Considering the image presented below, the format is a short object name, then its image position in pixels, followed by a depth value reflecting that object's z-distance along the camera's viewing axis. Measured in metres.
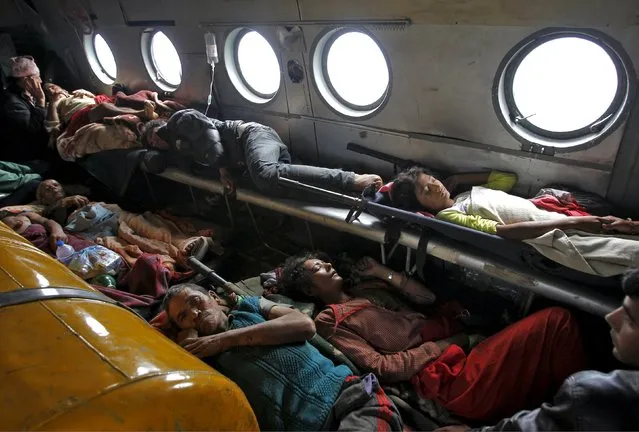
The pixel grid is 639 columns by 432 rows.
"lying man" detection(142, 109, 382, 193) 3.24
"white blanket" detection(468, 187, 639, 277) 1.85
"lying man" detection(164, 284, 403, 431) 2.06
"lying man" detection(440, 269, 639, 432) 1.24
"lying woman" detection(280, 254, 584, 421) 1.97
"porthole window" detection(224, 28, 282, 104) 4.04
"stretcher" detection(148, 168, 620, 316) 2.01
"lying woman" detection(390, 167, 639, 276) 1.91
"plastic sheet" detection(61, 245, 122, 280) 3.36
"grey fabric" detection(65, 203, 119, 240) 4.10
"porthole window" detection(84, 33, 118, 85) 5.92
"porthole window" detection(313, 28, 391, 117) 3.32
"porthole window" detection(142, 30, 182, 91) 5.09
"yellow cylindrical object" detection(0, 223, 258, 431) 0.95
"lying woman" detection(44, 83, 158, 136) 4.79
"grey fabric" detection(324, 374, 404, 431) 1.98
